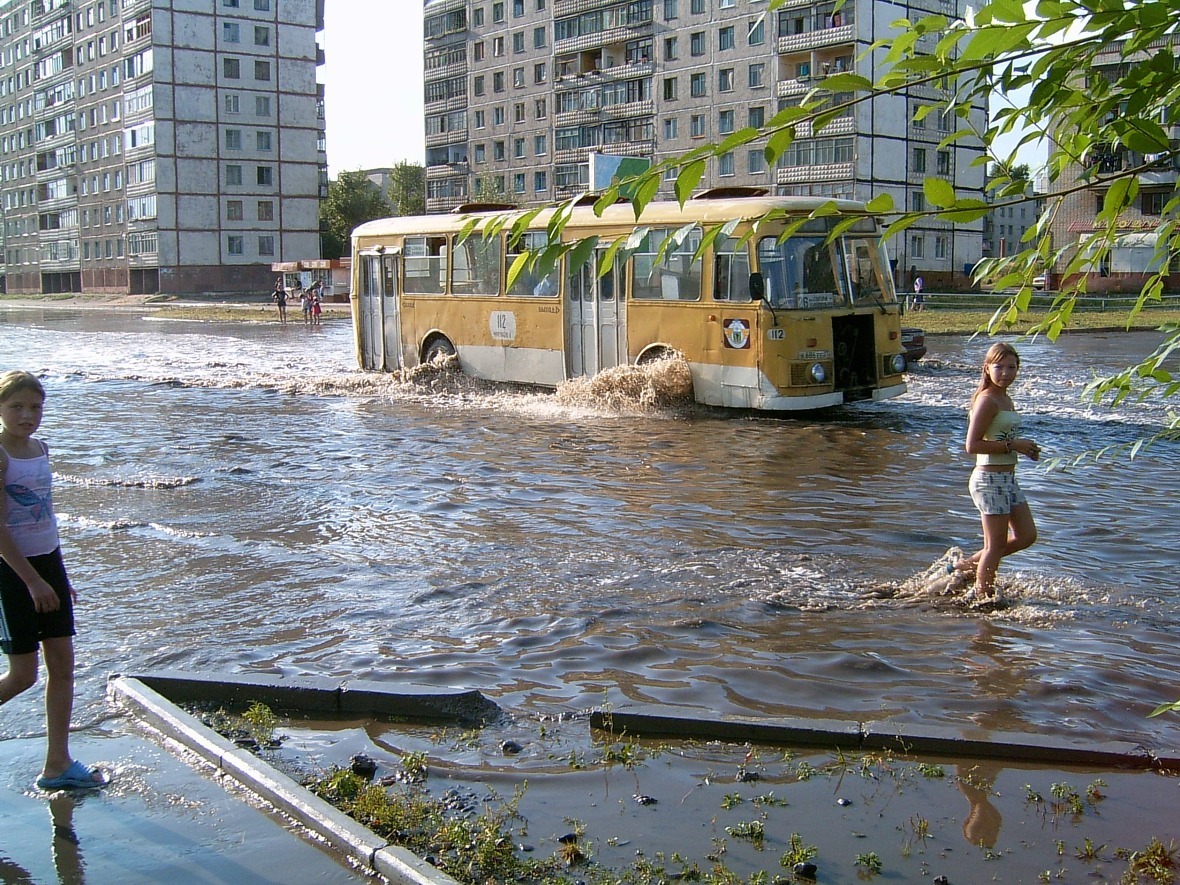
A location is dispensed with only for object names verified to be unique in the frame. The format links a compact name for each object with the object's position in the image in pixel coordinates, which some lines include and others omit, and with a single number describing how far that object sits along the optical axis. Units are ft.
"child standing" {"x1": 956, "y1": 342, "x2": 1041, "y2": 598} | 24.44
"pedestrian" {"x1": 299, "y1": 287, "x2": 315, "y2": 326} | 166.91
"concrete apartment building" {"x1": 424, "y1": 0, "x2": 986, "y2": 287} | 210.79
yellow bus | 52.60
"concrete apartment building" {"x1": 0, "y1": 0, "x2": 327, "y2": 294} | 278.46
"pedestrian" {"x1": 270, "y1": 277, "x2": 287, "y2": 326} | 168.66
